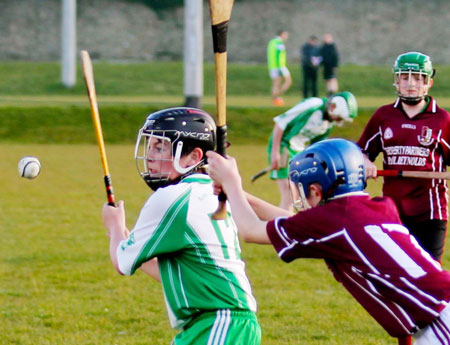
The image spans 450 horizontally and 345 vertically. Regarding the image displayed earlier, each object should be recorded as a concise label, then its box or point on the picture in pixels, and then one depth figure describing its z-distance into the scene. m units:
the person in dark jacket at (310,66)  59.59
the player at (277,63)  58.16
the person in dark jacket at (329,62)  61.50
